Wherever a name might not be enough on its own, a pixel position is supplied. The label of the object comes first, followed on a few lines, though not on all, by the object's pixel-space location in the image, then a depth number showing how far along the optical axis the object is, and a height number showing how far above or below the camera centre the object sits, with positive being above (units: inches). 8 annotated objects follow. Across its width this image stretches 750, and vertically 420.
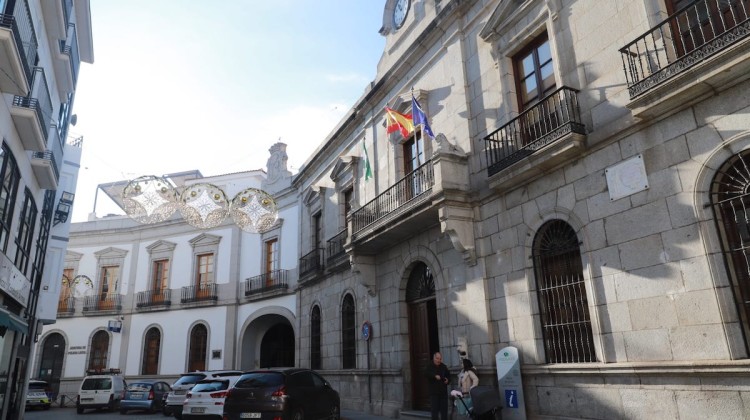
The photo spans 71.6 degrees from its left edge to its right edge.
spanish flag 491.2 +219.0
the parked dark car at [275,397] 373.1 -21.1
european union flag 437.1 +200.1
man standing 367.6 -17.3
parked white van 739.4 -25.1
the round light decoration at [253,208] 531.2 +157.2
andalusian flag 551.5 +198.5
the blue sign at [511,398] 342.3 -25.8
